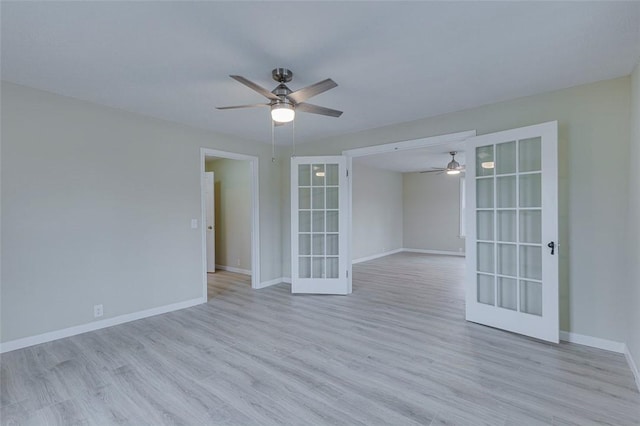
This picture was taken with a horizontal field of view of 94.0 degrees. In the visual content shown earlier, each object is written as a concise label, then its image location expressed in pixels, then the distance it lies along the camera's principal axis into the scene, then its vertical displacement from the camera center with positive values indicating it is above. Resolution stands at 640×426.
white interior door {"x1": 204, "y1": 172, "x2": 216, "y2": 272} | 6.28 -0.14
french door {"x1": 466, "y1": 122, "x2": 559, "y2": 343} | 2.89 -0.23
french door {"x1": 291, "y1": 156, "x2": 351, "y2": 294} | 4.73 -0.24
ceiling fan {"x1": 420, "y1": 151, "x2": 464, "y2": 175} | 6.46 +0.96
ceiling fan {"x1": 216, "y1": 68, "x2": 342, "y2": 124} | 2.37 +0.94
